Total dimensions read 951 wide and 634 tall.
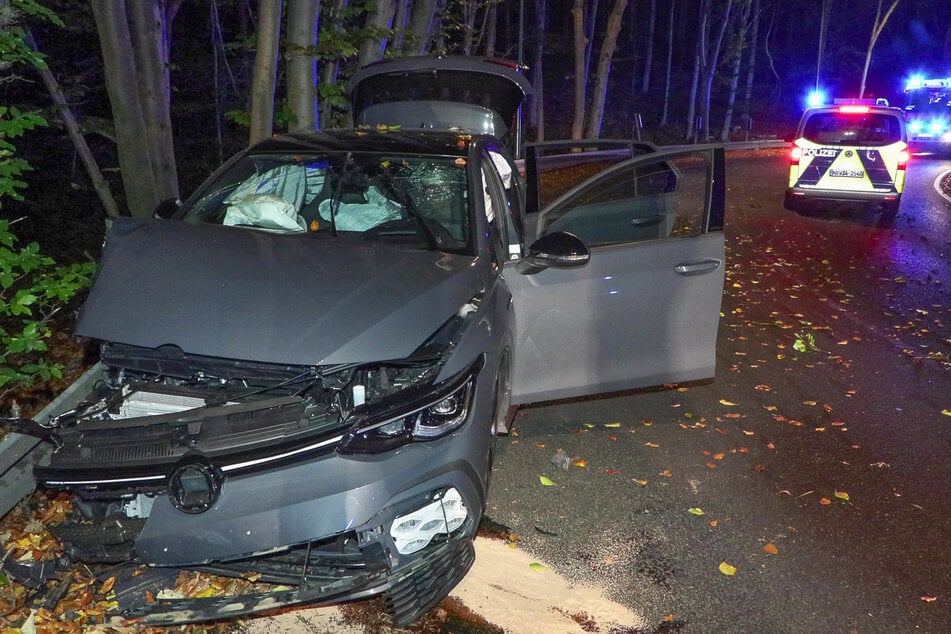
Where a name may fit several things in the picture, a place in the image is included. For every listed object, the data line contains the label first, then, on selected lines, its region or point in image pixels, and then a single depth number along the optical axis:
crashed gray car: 2.96
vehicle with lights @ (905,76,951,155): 29.48
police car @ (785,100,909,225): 12.88
